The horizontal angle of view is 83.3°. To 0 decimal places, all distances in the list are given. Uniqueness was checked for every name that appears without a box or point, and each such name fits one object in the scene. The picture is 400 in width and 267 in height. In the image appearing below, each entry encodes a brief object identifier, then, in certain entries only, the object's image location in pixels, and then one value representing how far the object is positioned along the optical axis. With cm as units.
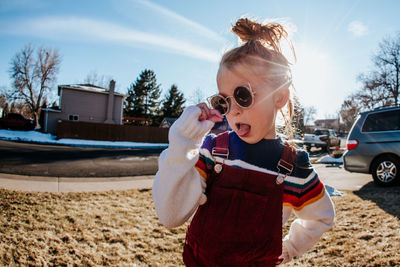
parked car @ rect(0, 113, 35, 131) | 2334
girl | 91
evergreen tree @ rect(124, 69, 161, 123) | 4291
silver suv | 516
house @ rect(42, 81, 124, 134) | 2527
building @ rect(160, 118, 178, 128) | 4123
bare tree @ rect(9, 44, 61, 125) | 3606
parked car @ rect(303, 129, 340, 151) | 1864
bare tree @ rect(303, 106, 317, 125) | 6881
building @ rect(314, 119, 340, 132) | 8606
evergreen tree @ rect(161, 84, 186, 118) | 4532
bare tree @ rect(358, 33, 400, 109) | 2803
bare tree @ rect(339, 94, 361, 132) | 3163
